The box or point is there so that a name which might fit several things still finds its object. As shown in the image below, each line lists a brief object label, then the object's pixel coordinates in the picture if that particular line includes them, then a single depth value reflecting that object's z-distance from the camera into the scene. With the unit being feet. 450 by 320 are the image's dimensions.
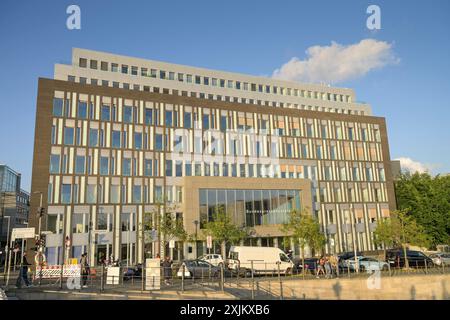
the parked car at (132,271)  79.36
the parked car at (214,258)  102.96
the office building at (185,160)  140.67
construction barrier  62.44
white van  94.73
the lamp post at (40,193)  127.42
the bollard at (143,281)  53.02
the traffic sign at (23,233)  72.21
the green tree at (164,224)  124.67
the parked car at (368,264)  88.42
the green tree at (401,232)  111.96
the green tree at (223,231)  130.82
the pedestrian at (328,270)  75.51
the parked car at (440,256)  107.29
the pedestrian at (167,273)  60.74
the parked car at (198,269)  81.56
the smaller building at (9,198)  257.96
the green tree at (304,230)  110.01
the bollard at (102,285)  52.10
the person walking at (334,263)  80.50
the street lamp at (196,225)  134.26
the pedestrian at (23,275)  57.55
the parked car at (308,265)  93.85
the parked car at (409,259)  91.66
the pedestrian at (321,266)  82.44
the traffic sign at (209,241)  98.63
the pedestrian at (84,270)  58.95
